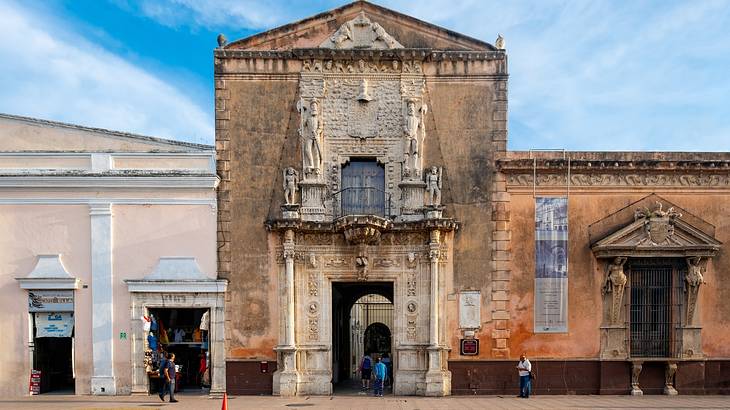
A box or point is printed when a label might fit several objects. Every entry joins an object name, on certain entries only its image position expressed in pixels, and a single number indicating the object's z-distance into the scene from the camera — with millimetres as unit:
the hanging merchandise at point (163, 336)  17953
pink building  17250
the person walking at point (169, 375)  16281
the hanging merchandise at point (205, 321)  17812
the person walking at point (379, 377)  17344
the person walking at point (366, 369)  19375
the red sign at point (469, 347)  17500
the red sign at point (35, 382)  17203
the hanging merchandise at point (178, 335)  18156
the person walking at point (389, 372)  19494
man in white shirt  16766
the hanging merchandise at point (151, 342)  17406
